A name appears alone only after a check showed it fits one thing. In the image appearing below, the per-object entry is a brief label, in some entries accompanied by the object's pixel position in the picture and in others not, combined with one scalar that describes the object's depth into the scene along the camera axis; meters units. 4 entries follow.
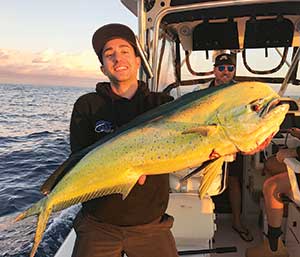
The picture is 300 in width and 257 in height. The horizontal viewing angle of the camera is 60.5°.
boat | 2.10
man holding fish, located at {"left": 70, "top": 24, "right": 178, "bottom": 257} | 1.58
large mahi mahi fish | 1.15
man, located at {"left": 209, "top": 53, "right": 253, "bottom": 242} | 2.99
